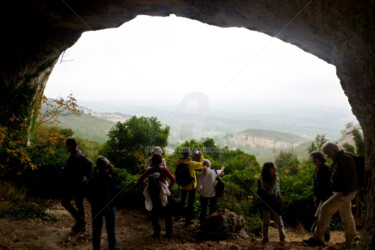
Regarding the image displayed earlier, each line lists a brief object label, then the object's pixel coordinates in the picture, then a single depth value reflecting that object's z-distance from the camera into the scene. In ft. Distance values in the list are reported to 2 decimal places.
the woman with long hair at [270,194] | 14.65
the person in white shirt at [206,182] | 17.94
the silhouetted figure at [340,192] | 12.03
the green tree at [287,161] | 55.65
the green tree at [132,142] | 39.16
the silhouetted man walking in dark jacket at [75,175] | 15.55
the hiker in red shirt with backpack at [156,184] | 14.96
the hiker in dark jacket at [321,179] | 14.06
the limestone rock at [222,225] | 15.87
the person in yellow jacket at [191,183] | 17.48
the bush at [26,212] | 19.27
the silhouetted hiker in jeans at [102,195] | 12.38
